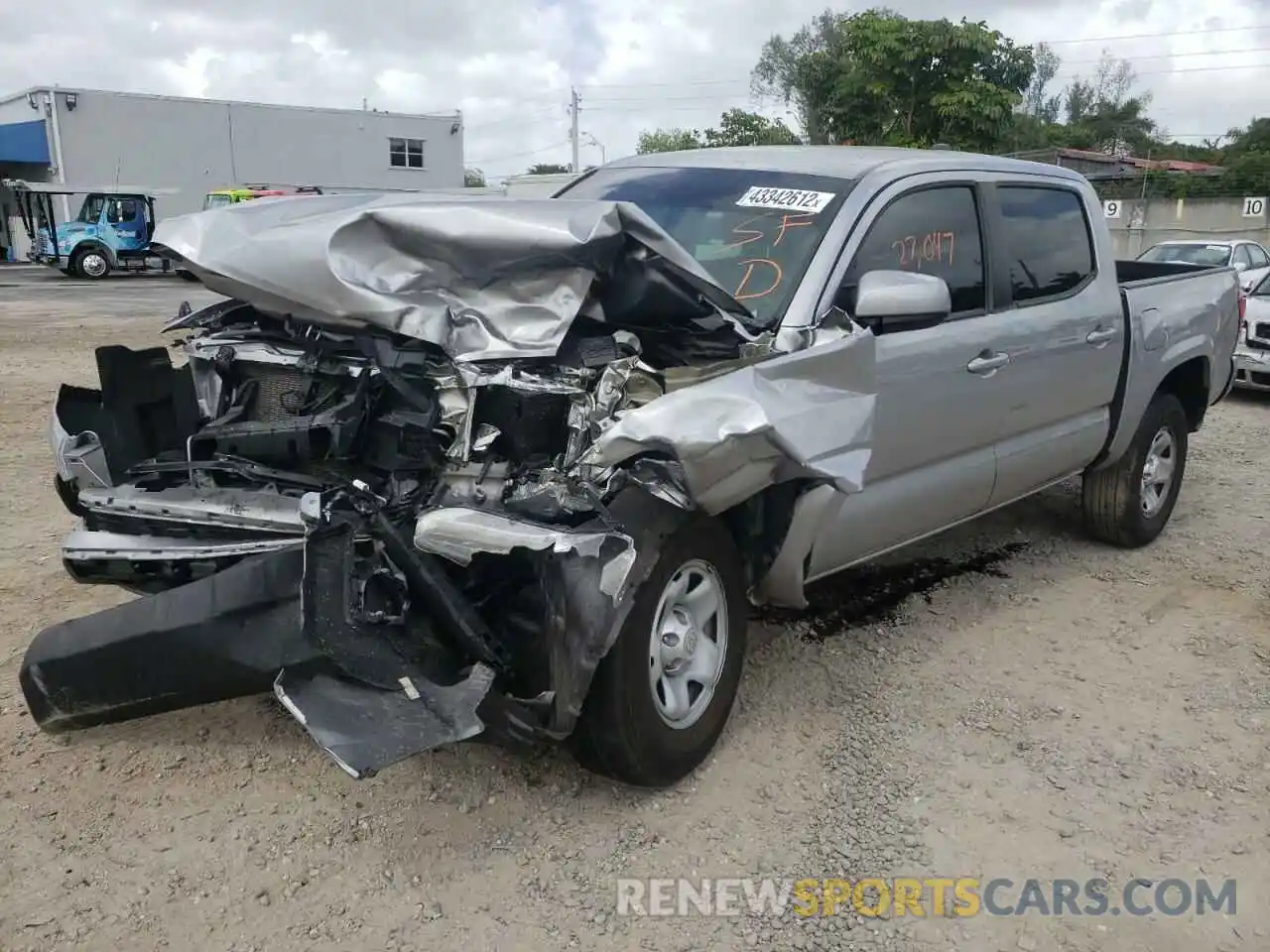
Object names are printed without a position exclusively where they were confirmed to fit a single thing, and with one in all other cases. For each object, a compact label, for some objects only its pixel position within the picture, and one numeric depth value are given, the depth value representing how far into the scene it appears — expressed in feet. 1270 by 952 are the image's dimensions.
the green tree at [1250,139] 126.62
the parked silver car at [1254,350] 34.40
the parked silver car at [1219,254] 50.55
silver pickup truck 9.03
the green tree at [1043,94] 214.69
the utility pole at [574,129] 188.03
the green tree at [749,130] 106.52
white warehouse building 105.81
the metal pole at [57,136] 104.12
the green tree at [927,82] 71.72
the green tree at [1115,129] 165.99
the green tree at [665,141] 163.94
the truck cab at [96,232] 89.20
